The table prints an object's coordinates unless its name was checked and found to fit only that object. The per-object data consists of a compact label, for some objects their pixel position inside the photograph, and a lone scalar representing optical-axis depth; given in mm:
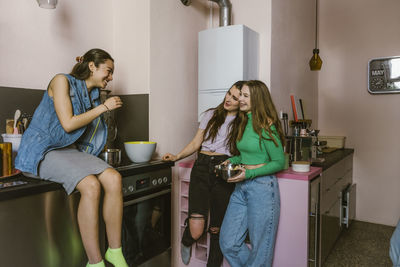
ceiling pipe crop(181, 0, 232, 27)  2549
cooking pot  1825
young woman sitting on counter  1414
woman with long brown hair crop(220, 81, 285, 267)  1823
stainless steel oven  1795
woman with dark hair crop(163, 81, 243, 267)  2100
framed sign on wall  3404
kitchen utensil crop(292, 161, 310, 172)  2066
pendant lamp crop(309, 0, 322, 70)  3250
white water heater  2342
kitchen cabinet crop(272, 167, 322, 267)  1917
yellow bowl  1944
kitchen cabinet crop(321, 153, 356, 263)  2350
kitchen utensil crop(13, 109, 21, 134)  1716
